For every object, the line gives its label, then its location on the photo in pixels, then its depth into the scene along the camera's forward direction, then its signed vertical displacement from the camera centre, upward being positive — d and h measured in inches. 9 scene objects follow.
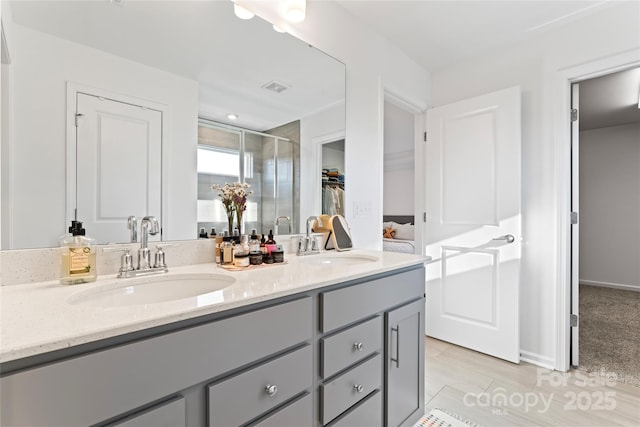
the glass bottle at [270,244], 54.6 -5.2
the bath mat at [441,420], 62.0 -42.9
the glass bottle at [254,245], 52.2 -5.1
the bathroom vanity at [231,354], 22.2 -13.5
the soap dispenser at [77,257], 36.7 -5.1
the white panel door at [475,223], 88.5 -2.2
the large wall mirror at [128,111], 37.1 +15.9
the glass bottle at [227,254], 49.9 -6.3
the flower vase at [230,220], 56.2 -0.8
